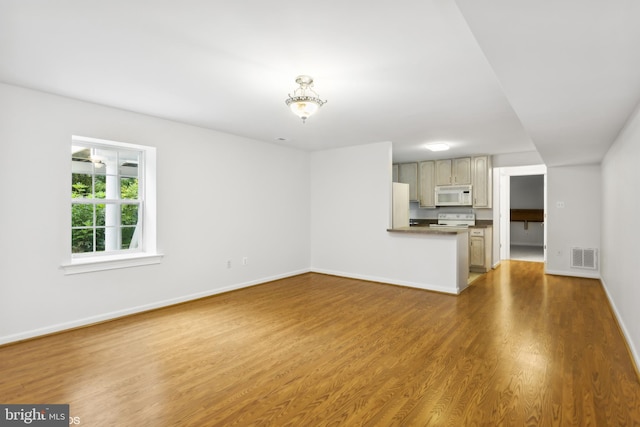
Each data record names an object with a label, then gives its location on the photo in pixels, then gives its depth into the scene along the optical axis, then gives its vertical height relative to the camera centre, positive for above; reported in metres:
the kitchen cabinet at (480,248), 6.68 -0.68
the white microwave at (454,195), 6.98 +0.42
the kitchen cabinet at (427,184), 7.48 +0.71
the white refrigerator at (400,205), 6.00 +0.18
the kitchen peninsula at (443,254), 5.04 -0.62
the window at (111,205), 3.70 +0.13
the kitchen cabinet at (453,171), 7.02 +0.95
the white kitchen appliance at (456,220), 7.20 -0.11
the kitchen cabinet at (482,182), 6.76 +0.69
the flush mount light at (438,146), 5.64 +1.19
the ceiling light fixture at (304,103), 2.91 +1.00
